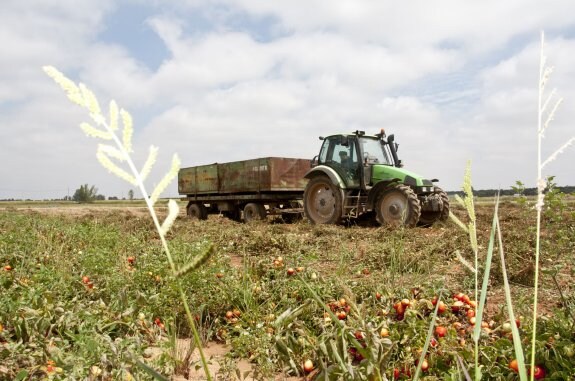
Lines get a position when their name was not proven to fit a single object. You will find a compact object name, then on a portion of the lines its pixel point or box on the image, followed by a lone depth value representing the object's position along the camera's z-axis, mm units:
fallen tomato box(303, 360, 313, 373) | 2689
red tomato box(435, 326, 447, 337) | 2725
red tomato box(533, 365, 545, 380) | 2244
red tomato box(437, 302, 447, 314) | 3057
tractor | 9836
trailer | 13305
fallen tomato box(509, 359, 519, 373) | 2166
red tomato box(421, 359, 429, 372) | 2562
